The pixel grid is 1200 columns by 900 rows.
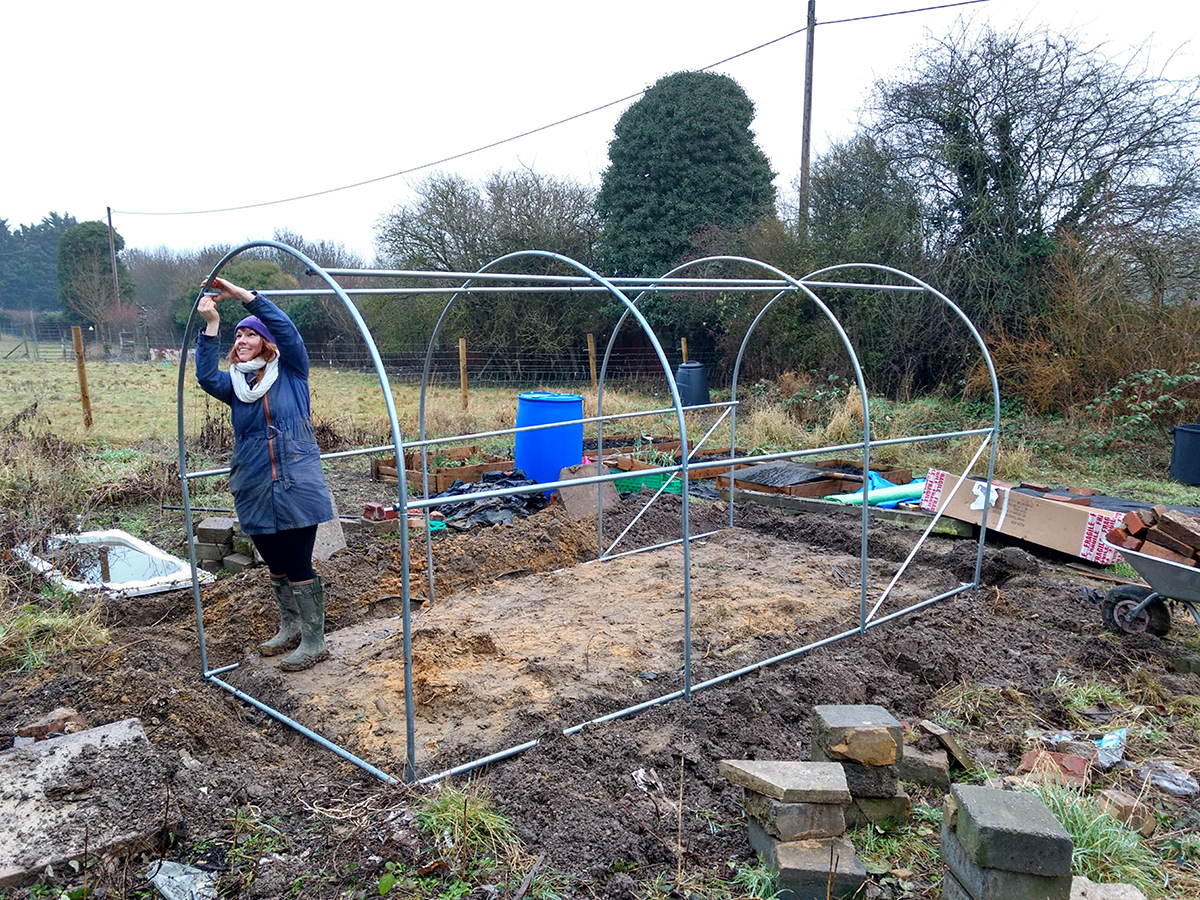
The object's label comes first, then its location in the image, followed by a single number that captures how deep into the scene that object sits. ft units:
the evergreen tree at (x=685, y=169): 58.75
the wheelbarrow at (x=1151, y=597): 14.07
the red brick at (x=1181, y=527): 14.05
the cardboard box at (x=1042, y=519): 19.57
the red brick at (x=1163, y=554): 14.15
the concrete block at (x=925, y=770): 10.43
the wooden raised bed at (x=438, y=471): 27.50
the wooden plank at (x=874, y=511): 23.38
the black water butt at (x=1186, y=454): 28.48
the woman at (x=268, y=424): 12.50
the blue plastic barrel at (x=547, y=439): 25.16
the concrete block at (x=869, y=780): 9.44
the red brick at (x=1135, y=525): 14.89
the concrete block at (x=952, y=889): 7.76
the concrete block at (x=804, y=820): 8.46
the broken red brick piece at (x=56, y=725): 10.96
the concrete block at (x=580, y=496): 23.73
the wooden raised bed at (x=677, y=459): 27.73
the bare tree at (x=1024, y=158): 36.96
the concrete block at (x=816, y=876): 8.13
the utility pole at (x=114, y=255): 92.71
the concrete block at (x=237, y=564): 18.75
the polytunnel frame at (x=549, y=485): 10.11
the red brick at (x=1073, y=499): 21.29
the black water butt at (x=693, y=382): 44.29
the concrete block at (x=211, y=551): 19.15
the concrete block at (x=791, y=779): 8.41
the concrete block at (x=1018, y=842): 7.23
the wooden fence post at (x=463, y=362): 41.24
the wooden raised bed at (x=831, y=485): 26.94
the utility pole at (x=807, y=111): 47.39
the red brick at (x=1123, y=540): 14.94
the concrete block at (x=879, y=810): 9.53
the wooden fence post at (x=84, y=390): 34.68
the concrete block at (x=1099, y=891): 7.50
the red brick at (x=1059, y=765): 10.26
